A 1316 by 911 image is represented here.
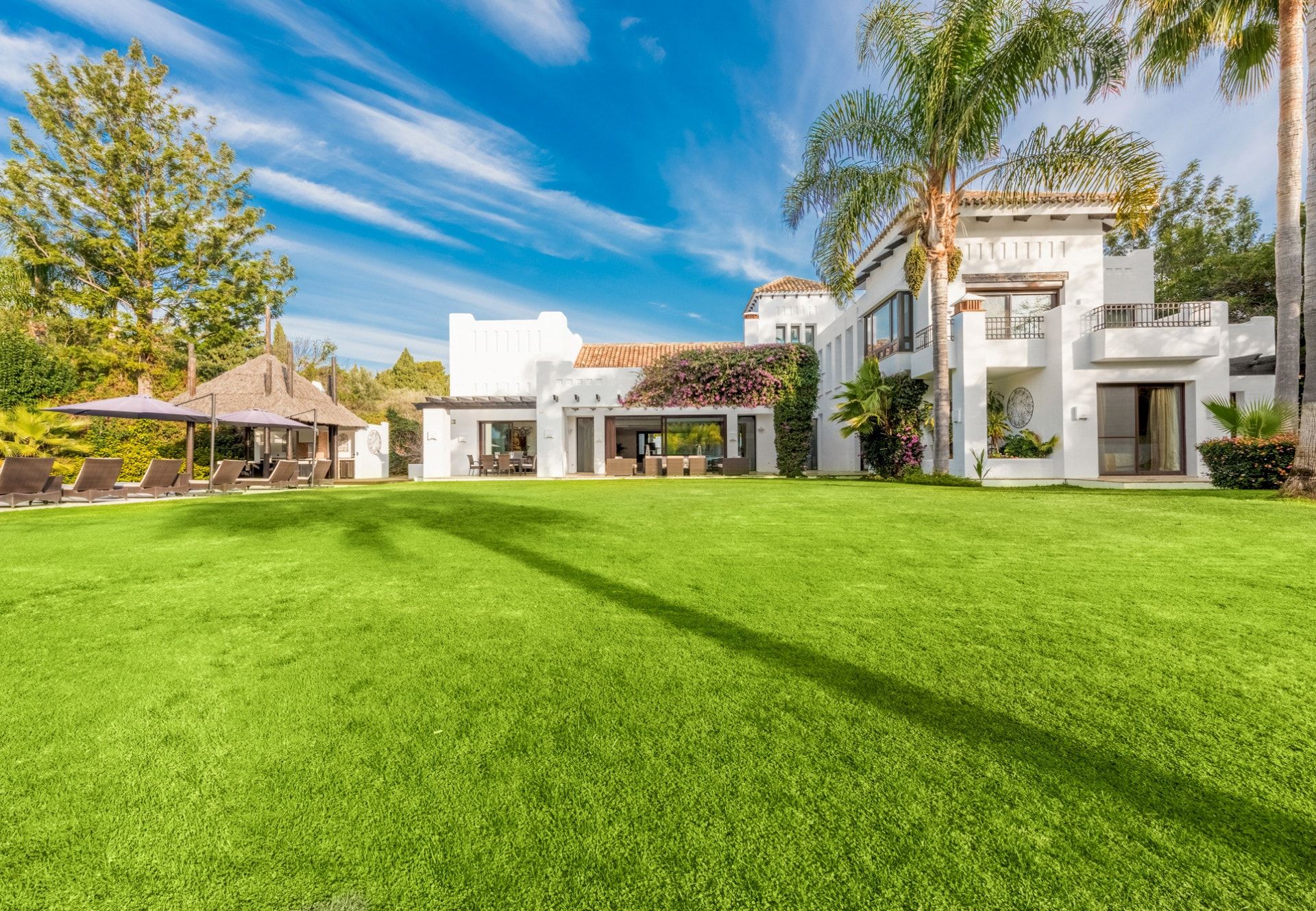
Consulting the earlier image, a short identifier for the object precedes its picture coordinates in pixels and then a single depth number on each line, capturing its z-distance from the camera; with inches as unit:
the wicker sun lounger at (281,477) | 603.2
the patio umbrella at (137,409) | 504.4
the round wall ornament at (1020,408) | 619.2
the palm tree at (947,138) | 501.0
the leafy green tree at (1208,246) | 917.2
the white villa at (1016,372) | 567.2
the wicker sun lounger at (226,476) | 542.9
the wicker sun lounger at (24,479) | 398.3
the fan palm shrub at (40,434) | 532.7
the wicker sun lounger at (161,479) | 482.9
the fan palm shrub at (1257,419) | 447.5
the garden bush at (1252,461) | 434.0
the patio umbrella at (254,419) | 597.3
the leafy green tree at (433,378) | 2052.2
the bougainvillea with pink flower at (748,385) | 841.5
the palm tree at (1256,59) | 437.4
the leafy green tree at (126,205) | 863.7
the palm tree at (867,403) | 638.5
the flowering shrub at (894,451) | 641.6
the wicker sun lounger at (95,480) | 430.3
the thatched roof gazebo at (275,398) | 733.9
